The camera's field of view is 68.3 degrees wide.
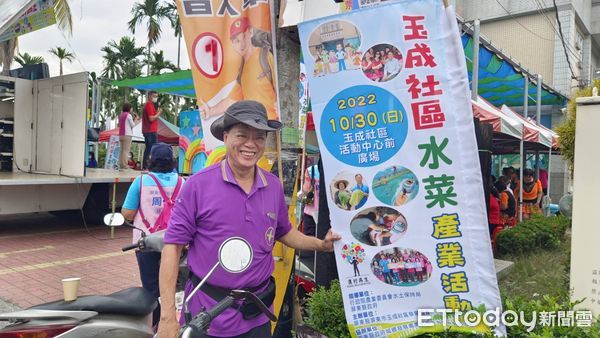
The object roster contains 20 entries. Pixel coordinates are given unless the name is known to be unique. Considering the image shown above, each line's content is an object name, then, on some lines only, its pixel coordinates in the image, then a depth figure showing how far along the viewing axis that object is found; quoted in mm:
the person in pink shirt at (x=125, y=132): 10445
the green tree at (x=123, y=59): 33562
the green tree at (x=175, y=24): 30494
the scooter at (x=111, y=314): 1673
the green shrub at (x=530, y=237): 7141
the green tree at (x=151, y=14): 31344
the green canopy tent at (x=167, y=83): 10461
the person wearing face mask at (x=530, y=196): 10602
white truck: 7766
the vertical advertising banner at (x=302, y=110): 3314
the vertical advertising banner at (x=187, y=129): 9745
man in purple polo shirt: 2014
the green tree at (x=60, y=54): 30047
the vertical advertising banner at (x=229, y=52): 3059
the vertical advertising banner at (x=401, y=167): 2143
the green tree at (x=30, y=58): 29506
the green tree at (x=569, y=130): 3784
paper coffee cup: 2436
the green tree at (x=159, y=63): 31812
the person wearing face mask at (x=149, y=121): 10016
